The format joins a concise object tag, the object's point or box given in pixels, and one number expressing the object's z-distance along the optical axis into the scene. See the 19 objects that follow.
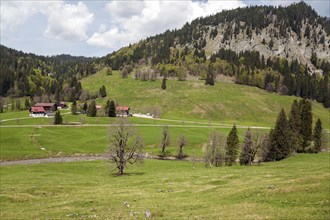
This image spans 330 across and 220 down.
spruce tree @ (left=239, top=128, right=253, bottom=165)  81.44
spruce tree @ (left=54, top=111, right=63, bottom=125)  142.89
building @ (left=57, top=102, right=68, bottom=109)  197.50
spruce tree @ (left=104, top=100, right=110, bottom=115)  169.98
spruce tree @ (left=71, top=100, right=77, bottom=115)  169.25
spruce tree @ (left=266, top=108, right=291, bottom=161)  83.44
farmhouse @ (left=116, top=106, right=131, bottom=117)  177.50
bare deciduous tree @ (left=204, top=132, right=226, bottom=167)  80.19
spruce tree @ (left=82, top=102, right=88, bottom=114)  180.81
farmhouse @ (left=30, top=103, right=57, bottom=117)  170.57
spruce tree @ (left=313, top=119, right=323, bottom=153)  89.88
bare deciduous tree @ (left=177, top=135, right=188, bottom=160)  101.25
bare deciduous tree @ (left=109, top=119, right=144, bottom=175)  63.66
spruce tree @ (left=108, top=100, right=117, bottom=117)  166.12
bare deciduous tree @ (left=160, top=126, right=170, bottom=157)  105.50
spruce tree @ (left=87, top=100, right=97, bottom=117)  164.62
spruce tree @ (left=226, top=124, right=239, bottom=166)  83.19
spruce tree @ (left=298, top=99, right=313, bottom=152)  92.25
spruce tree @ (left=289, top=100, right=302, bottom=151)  88.01
